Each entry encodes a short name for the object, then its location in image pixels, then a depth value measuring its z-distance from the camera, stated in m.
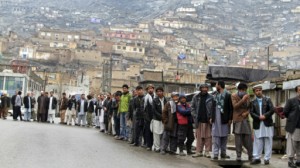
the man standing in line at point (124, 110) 19.77
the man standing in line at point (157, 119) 16.30
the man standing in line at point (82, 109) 30.02
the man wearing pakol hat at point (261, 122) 13.45
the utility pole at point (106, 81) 110.12
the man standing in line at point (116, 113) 20.82
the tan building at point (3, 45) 172.76
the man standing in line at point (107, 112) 23.24
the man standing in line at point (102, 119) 24.83
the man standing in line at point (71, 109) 30.52
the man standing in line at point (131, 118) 18.27
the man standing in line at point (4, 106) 33.38
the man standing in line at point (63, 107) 30.61
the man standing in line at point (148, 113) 16.89
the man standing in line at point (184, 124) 15.68
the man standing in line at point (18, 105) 31.20
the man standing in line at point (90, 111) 30.08
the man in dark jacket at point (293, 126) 12.93
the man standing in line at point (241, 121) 13.59
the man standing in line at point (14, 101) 31.16
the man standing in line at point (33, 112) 31.91
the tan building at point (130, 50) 184.23
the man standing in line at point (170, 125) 15.80
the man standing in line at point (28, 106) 31.11
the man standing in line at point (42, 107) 30.42
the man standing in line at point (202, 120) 14.62
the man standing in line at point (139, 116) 17.66
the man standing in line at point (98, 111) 28.40
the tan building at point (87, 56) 172.25
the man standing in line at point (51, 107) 30.86
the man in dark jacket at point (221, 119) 13.95
